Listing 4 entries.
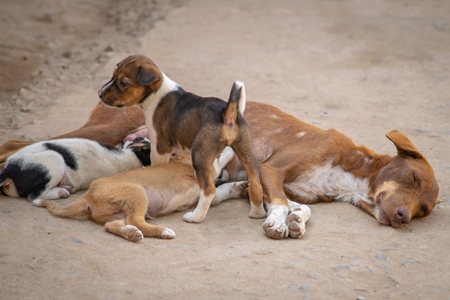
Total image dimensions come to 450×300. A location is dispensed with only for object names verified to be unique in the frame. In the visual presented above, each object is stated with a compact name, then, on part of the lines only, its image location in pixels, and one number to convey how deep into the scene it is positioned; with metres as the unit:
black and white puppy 10.44
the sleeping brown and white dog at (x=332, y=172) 10.73
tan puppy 9.71
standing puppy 10.17
